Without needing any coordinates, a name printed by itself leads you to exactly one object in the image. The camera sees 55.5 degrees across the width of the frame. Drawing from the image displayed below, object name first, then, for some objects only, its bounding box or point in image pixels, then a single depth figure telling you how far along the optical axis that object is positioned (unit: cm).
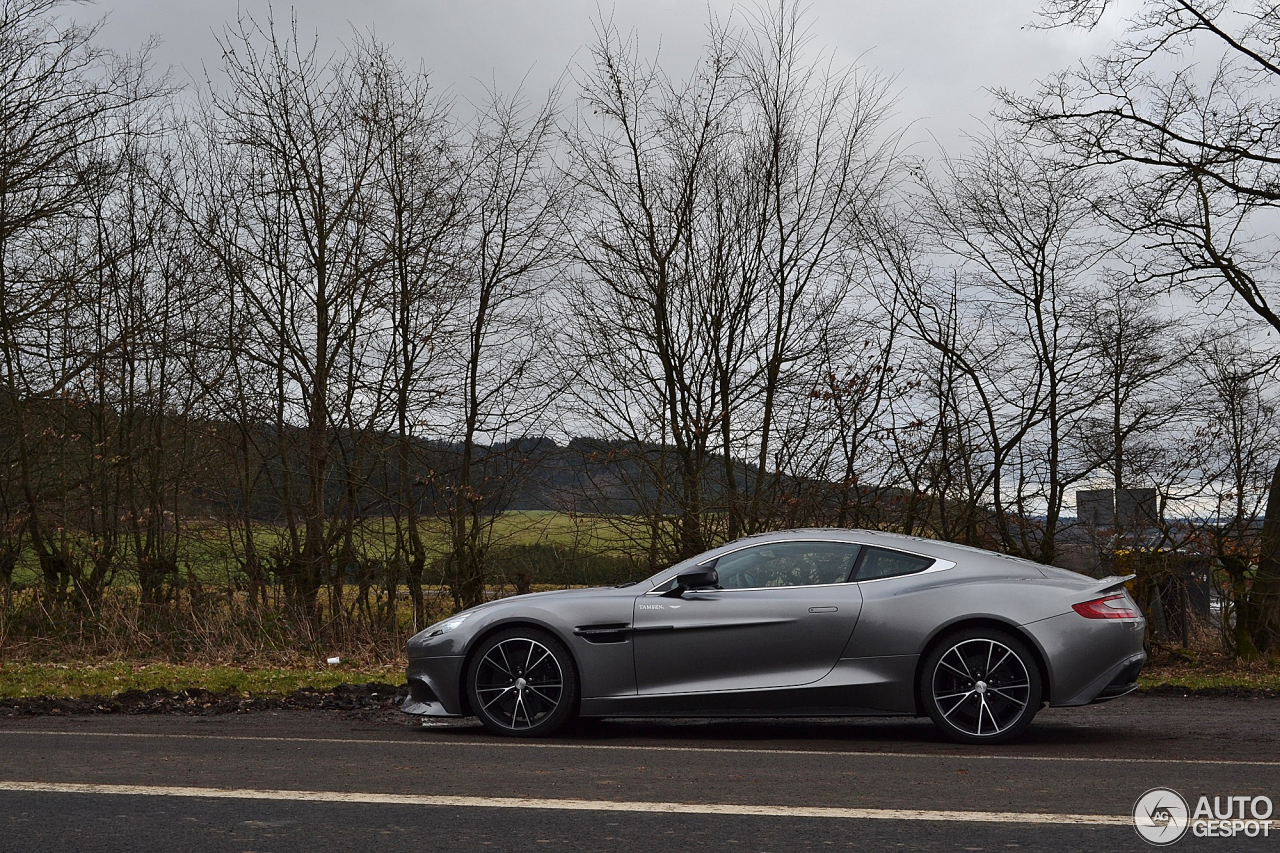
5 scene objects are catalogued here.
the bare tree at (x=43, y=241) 1680
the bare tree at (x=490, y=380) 1828
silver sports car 794
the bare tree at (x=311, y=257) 1816
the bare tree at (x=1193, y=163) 1659
